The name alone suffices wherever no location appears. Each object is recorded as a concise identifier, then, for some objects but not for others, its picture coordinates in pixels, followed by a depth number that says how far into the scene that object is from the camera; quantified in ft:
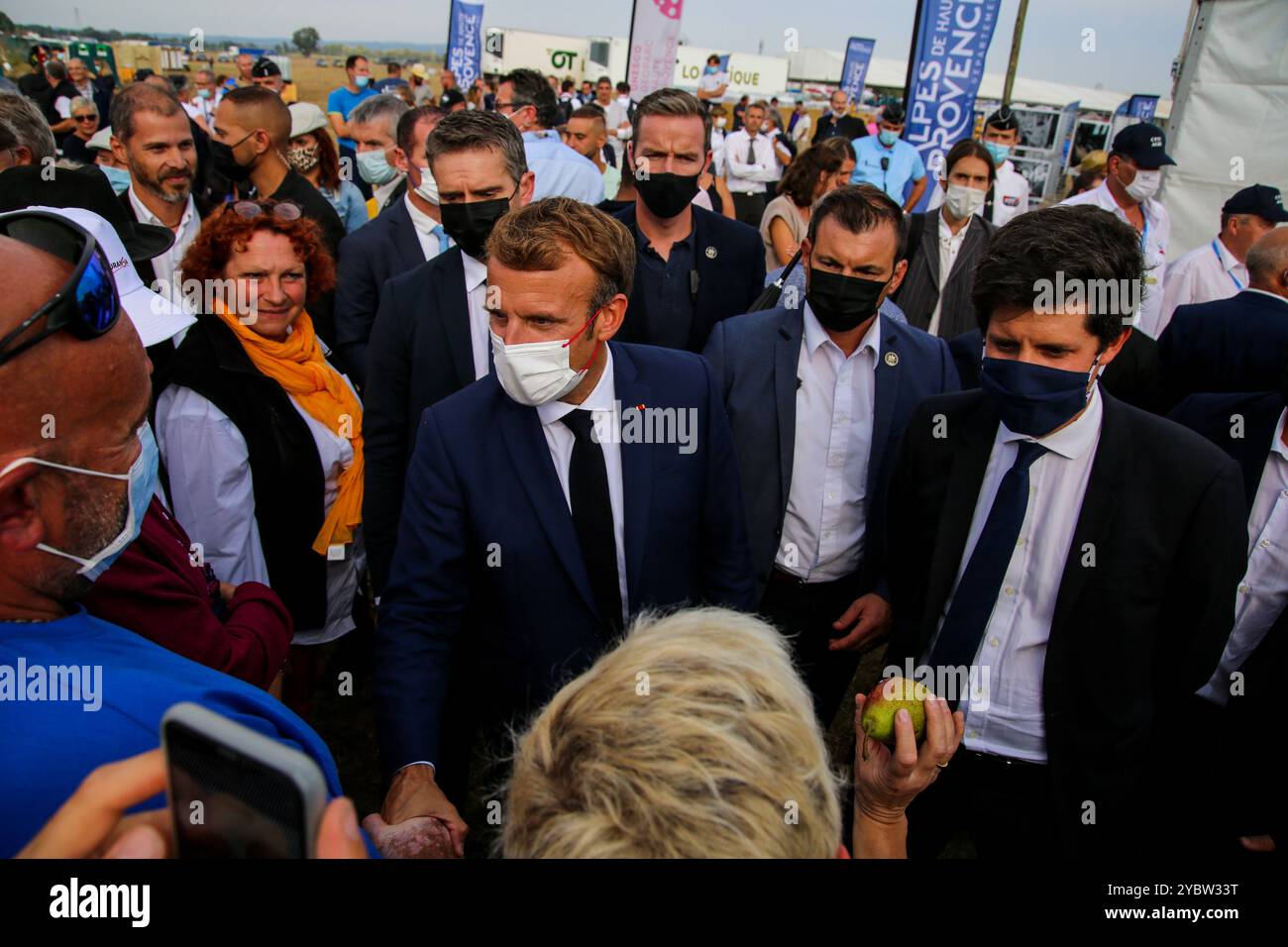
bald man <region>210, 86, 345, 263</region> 15.06
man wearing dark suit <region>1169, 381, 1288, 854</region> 8.16
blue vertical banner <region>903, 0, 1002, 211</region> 24.98
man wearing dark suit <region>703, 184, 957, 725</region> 9.46
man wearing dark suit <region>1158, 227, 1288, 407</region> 11.75
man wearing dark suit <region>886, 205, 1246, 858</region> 6.84
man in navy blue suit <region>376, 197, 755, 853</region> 6.81
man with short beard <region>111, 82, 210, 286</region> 12.86
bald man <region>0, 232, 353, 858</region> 3.30
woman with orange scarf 8.50
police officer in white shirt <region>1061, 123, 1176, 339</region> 18.43
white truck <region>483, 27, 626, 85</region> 114.52
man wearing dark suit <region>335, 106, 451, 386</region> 12.55
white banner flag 31.07
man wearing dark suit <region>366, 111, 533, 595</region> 10.11
